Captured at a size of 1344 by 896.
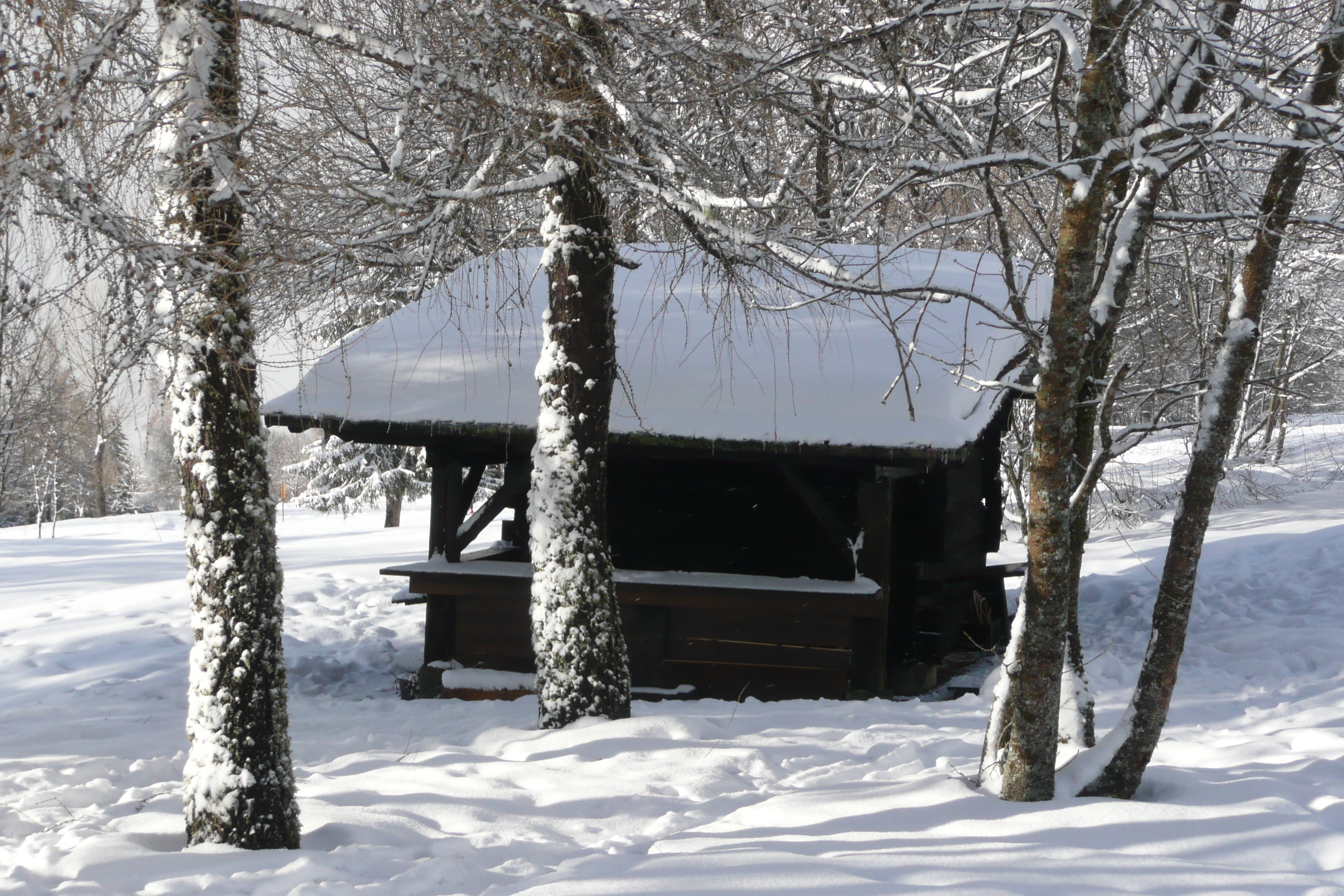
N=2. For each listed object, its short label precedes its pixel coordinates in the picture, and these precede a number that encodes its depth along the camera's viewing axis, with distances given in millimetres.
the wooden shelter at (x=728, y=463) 13875
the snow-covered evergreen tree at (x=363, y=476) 45406
